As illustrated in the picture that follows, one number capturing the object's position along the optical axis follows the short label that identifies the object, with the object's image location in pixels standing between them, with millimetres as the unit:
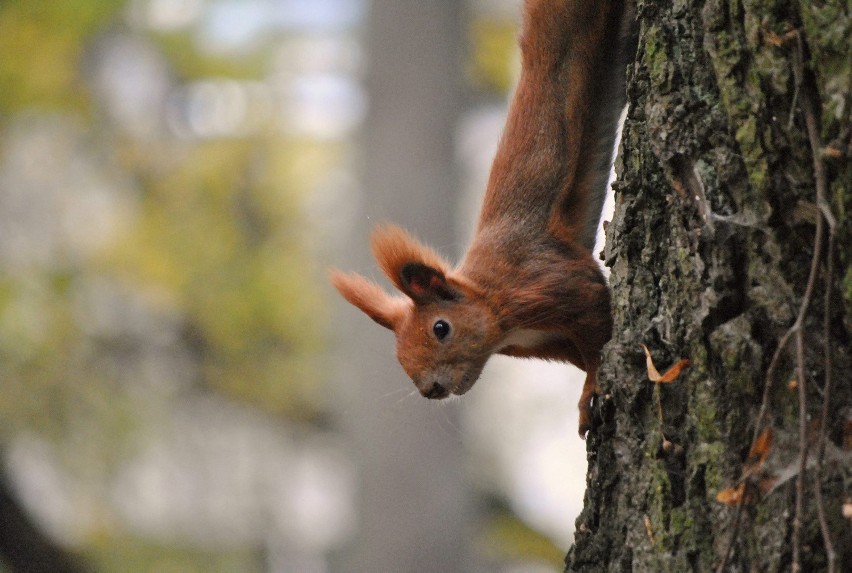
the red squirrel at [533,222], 3881
